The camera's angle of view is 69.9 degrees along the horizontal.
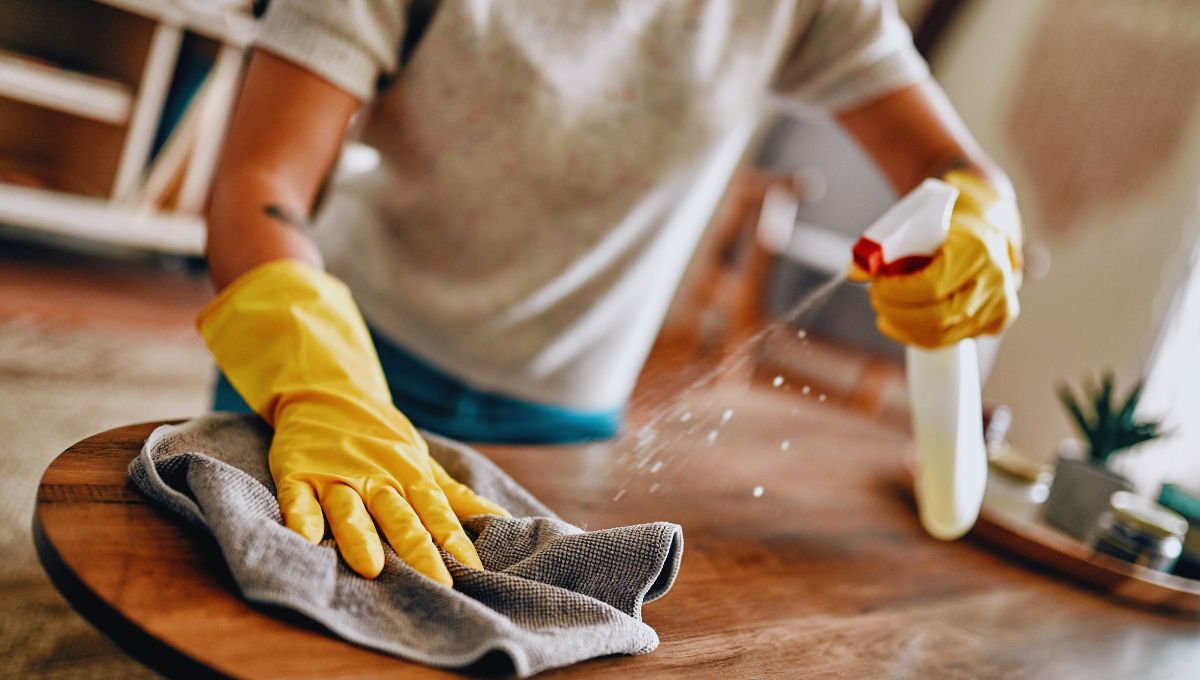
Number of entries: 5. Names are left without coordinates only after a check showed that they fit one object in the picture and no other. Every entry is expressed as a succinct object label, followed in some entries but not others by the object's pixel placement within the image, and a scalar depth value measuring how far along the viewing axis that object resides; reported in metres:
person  0.73
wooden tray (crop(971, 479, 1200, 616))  1.03
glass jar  1.05
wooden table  0.42
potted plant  1.14
